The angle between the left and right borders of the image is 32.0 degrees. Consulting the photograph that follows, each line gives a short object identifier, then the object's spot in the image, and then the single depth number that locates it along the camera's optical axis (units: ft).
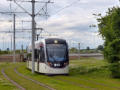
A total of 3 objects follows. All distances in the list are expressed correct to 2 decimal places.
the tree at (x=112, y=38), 52.80
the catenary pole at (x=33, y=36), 67.51
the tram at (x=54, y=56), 61.18
